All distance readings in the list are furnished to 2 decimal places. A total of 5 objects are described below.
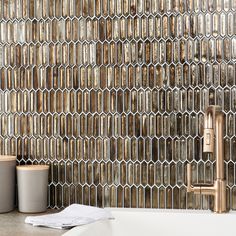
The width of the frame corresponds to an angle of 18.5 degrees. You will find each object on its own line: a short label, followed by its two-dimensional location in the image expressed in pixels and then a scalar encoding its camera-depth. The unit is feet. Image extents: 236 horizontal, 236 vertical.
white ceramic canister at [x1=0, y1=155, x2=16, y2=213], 6.99
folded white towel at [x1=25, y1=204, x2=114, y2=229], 6.38
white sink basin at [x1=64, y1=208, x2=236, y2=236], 6.65
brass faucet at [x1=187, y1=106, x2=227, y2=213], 6.68
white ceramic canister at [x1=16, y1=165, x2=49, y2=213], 6.99
